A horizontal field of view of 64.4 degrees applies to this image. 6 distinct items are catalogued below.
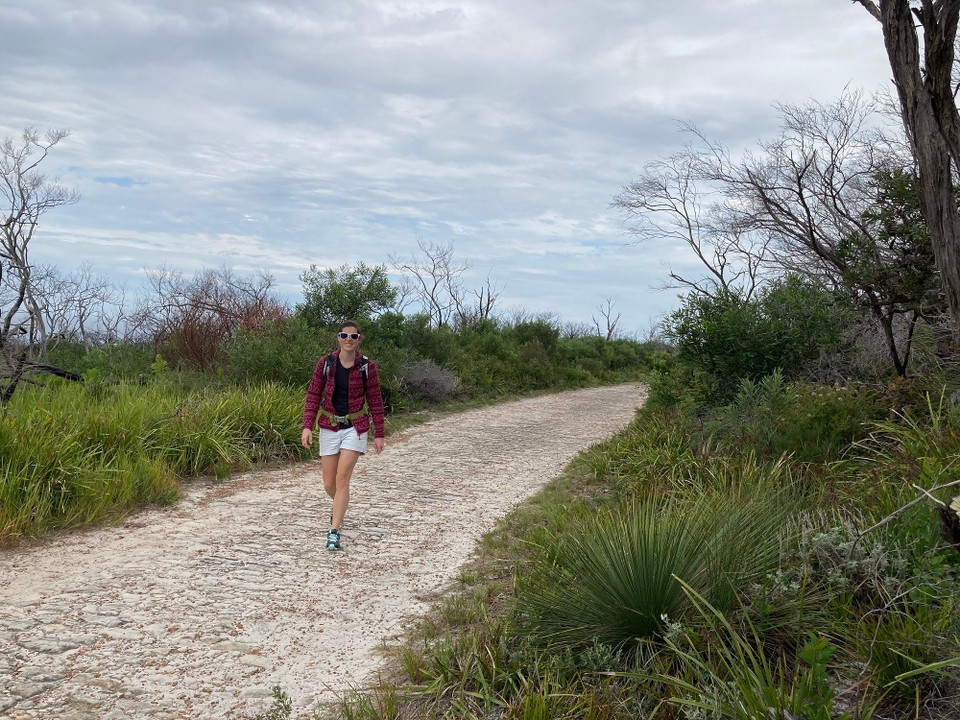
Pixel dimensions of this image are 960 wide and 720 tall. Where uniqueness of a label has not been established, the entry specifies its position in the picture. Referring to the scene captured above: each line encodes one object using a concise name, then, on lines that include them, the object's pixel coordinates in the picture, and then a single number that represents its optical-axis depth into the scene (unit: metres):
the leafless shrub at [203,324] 15.20
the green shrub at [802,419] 7.00
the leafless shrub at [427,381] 16.25
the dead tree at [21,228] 24.02
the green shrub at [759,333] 9.73
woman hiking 6.43
